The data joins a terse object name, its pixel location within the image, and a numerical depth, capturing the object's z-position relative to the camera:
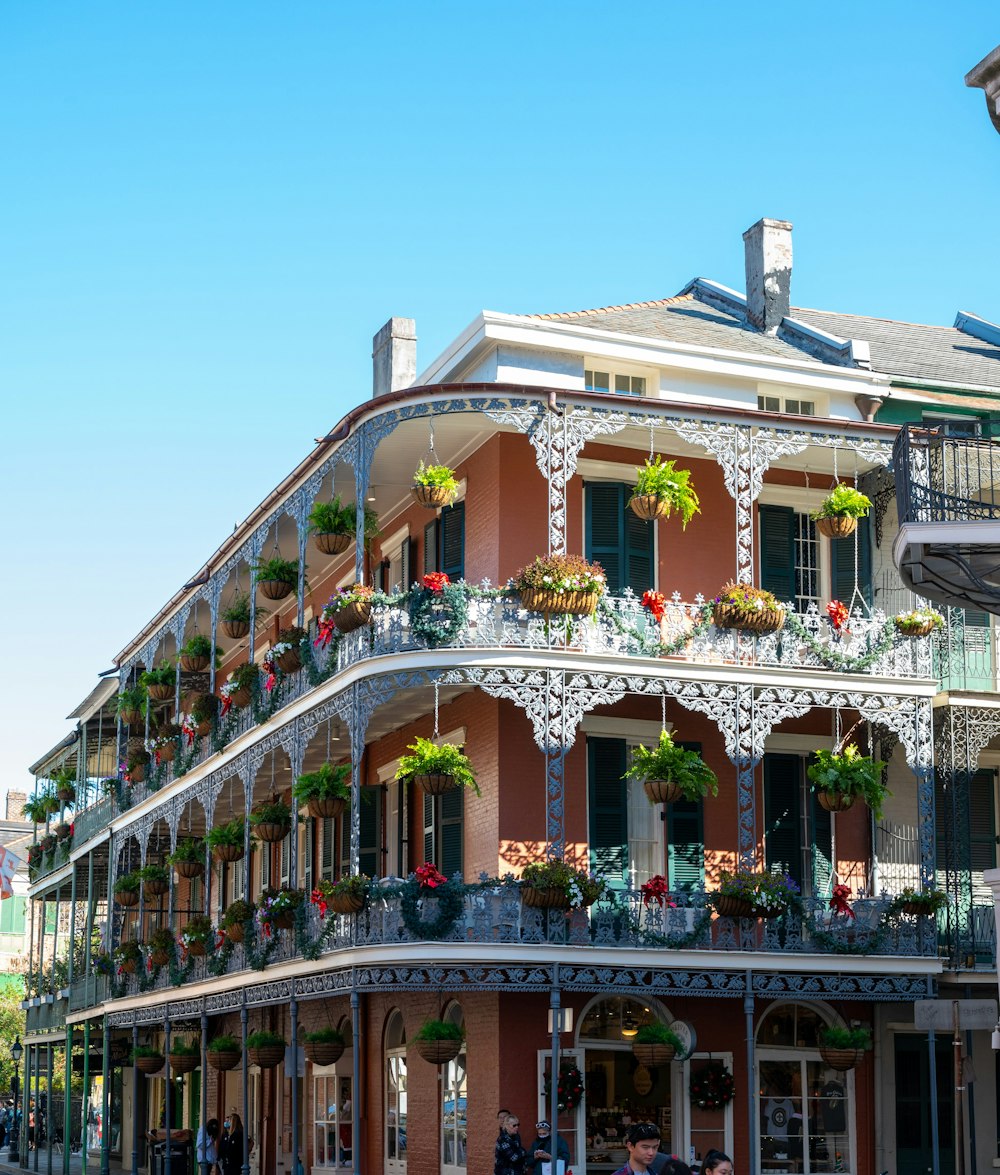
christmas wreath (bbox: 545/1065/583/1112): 21.11
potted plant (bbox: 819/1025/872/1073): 21.64
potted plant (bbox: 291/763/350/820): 22.72
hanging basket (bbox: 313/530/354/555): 23.58
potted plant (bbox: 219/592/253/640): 28.72
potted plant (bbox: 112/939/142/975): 31.91
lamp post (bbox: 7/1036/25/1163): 45.43
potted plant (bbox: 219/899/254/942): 25.44
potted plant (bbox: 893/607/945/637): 22.36
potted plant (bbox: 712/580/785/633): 21.61
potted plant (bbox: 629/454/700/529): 21.47
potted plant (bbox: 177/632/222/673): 30.27
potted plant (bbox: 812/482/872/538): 22.41
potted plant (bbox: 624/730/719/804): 20.84
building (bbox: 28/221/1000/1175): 21.06
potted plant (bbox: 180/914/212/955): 27.56
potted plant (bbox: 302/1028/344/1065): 23.12
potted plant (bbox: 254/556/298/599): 25.94
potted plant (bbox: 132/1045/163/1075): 32.66
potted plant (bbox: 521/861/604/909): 20.20
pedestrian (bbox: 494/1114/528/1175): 18.55
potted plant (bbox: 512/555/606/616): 21.11
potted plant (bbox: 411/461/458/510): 21.58
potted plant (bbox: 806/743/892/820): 21.67
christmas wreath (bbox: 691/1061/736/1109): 21.81
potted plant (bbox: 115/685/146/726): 34.91
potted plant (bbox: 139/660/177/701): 32.69
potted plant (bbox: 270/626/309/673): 24.48
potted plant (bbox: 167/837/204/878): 29.67
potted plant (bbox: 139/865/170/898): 32.41
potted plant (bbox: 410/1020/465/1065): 21.12
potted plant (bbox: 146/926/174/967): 29.82
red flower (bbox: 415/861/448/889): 20.67
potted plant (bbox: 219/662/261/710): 26.50
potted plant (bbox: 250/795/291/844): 25.05
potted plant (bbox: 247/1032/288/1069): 25.41
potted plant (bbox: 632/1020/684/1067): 20.73
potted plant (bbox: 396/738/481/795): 20.70
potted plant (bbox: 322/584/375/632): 22.09
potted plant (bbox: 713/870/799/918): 20.72
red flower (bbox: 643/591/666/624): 21.67
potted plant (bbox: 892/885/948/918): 21.48
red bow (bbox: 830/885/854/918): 21.59
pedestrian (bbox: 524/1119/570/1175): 18.48
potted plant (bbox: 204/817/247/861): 27.16
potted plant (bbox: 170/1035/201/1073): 30.73
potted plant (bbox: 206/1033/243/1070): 28.09
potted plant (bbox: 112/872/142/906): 33.47
